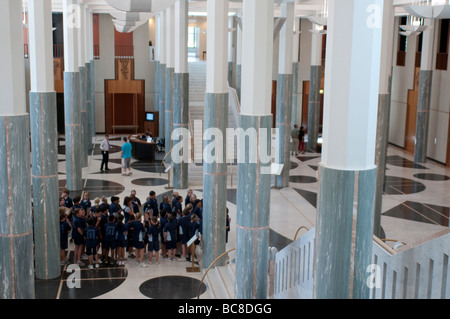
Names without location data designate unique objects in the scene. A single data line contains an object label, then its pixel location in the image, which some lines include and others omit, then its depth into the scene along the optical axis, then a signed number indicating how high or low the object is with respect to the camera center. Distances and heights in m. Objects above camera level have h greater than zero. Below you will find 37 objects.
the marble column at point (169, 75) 21.53 +0.02
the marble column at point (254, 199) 9.02 -2.08
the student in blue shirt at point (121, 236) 12.35 -3.59
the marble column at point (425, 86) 24.88 -0.28
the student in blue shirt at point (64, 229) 12.36 -3.47
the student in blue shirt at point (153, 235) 12.53 -3.60
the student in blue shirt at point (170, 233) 12.70 -3.62
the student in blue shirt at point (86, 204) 13.36 -3.13
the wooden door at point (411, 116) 27.86 -1.86
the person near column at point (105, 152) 21.62 -3.05
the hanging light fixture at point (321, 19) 18.92 +2.02
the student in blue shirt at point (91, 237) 12.03 -3.55
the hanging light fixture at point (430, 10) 12.06 +1.52
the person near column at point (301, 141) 27.05 -3.11
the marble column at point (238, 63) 28.57 +0.69
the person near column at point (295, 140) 26.04 -2.96
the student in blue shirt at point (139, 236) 12.38 -3.60
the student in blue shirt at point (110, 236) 12.24 -3.57
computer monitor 29.83 -2.21
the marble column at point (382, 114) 11.19 -0.79
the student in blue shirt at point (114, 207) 13.52 -3.24
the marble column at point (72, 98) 17.62 -0.79
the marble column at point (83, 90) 21.96 -0.67
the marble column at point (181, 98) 18.23 -0.76
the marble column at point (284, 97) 19.66 -0.70
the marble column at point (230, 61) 30.64 +0.87
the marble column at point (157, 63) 30.58 +0.68
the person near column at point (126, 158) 20.91 -3.18
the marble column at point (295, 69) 27.31 +0.40
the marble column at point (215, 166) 11.88 -1.92
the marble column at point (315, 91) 27.88 -0.66
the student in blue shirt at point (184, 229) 12.80 -3.53
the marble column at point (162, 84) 26.87 -0.43
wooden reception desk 24.44 -3.29
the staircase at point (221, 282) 10.77 -4.16
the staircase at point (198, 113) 20.83 -1.76
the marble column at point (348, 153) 4.51 -0.63
